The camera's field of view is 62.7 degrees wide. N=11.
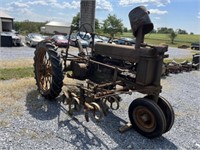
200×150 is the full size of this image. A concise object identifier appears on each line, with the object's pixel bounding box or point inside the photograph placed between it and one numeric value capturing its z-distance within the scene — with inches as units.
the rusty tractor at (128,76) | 103.5
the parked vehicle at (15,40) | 500.9
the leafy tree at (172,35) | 1254.9
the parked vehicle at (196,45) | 934.9
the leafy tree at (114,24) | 1266.9
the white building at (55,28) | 1484.8
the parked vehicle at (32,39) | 511.4
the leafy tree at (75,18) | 1513.5
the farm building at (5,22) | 877.6
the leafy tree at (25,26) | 1335.0
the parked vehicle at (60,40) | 508.7
